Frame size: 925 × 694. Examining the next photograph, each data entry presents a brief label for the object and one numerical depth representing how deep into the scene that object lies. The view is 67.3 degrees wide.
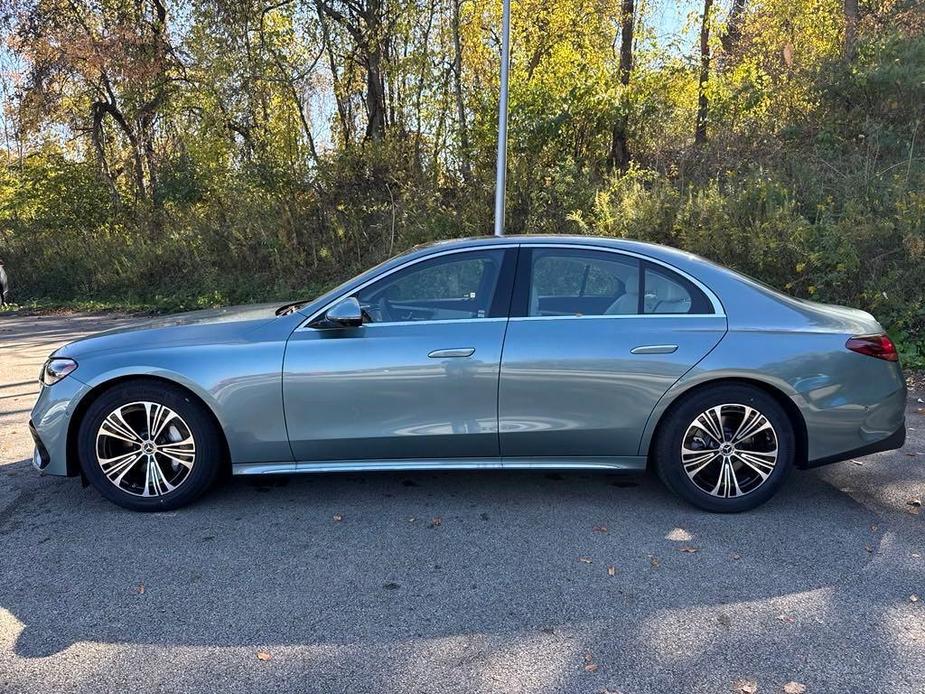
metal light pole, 9.78
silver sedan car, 3.75
